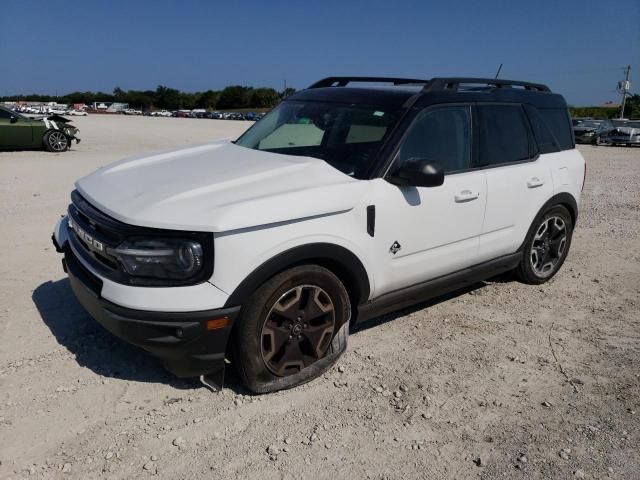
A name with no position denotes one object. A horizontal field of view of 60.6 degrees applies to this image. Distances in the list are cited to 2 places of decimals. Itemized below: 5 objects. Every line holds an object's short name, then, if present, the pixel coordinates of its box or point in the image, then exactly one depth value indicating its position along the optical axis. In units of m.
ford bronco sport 2.87
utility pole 63.19
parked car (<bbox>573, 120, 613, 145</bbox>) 28.08
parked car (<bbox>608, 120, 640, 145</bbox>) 27.00
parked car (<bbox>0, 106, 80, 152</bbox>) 14.62
